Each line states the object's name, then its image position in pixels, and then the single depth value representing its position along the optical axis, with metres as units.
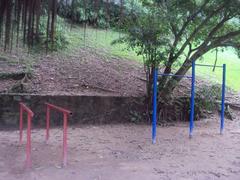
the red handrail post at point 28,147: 4.27
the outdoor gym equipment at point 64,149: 4.40
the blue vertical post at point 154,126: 6.19
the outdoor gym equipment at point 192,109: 6.21
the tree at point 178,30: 7.63
